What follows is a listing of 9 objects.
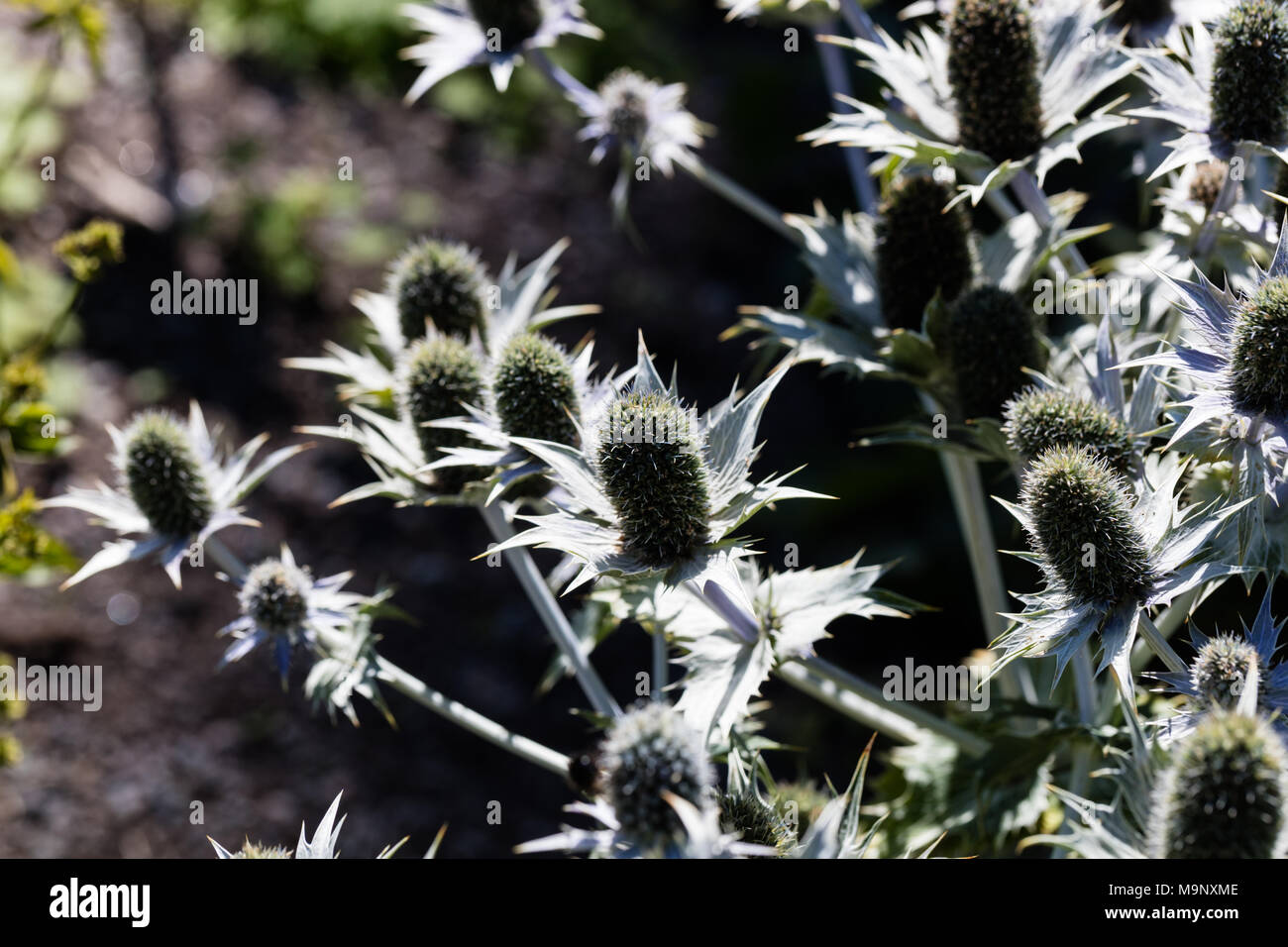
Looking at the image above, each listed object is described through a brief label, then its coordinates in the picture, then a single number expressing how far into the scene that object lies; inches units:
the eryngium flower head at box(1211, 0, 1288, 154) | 35.9
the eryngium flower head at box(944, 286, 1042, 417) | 36.7
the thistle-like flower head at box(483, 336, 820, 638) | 35.5
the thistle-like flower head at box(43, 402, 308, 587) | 37.8
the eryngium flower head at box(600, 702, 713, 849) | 33.6
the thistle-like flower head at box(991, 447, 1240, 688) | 34.9
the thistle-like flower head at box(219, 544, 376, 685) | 37.2
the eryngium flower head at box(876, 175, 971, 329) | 37.5
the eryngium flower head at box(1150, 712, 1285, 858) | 32.9
